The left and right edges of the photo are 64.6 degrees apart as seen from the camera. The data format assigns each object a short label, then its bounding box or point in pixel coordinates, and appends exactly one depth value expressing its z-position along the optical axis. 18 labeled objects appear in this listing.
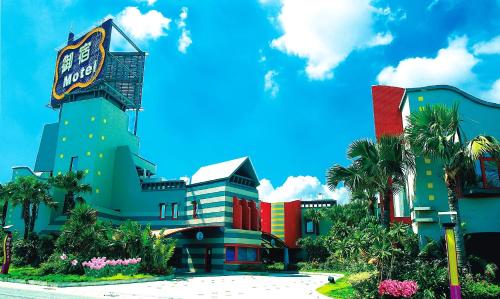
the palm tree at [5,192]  35.77
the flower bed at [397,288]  14.76
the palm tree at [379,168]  20.53
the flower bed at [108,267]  24.80
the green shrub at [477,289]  14.94
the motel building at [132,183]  36.12
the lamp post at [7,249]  25.83
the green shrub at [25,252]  33.00
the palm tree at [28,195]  35.28
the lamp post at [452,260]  11.98
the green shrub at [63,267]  26.06
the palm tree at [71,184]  36.75
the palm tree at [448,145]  17.48
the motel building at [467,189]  20.28
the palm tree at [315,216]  46.41
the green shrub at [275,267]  39.06
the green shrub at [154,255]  27.33
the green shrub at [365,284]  15.84
